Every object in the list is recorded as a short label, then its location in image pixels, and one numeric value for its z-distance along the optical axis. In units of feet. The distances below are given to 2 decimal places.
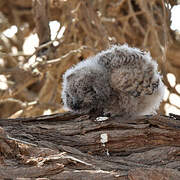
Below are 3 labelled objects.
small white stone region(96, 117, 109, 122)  19.76
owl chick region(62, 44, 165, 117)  19.08
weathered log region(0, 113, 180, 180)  16.62
